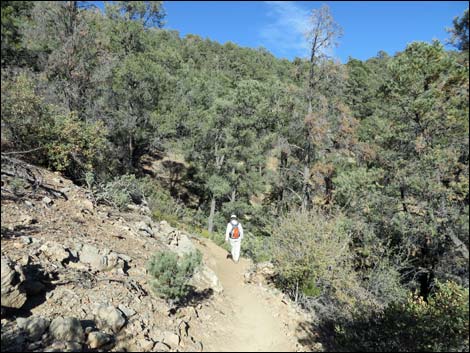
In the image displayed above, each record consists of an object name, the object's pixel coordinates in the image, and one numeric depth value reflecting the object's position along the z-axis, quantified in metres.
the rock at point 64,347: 4.38
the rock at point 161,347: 5.20
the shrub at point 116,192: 10.53
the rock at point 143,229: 9.69
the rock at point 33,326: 4.49
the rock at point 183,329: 5.89
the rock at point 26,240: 6.06
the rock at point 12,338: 4.19
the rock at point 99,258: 6.66
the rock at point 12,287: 4.61
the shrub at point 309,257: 8.68
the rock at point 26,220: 6.70
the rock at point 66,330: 4.57
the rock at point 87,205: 9.02
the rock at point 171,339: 5.48
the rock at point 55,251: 6.14
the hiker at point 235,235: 10.73
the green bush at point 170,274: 6.23
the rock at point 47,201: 7.96
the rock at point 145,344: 5.12
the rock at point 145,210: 12.02
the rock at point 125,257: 7.40
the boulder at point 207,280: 8.23
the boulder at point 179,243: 9.80
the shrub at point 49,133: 7.95
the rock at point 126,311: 5.68
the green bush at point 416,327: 6.20
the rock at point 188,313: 6.46
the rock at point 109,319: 5.22
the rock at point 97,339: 4.69
